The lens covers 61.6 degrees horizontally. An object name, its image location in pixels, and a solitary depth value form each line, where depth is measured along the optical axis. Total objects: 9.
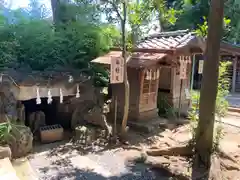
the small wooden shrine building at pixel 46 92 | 5.66
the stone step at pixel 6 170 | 3.59
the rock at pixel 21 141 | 5.13
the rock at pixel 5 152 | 4.38
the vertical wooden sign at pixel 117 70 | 5.66
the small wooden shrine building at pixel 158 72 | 7.09
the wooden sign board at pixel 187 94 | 8.53
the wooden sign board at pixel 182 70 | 7.69
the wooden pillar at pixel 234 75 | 13.36
